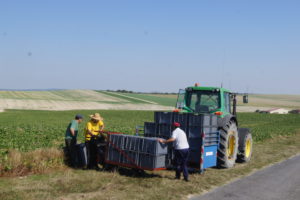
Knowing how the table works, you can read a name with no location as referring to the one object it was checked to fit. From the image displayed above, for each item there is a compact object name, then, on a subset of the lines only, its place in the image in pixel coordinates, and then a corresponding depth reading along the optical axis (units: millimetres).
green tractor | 11258
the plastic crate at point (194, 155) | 10219
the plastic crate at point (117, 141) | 10008
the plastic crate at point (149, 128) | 10930
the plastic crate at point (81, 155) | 10344
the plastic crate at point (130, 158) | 9664
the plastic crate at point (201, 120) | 10062
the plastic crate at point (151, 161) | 9328
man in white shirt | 9472
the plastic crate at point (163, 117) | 10672
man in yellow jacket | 10492
